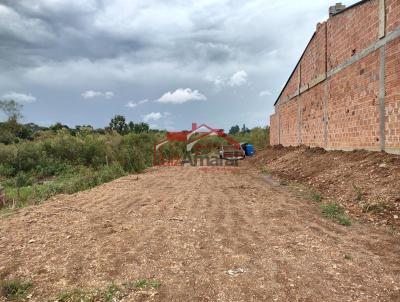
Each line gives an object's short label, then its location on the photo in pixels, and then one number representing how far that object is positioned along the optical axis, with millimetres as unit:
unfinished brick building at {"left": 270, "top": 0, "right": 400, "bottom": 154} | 6852
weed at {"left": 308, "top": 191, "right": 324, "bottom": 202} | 6336
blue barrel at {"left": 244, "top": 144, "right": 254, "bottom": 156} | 22905
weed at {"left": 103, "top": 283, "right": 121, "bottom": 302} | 2473
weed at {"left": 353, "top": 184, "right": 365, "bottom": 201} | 5630
